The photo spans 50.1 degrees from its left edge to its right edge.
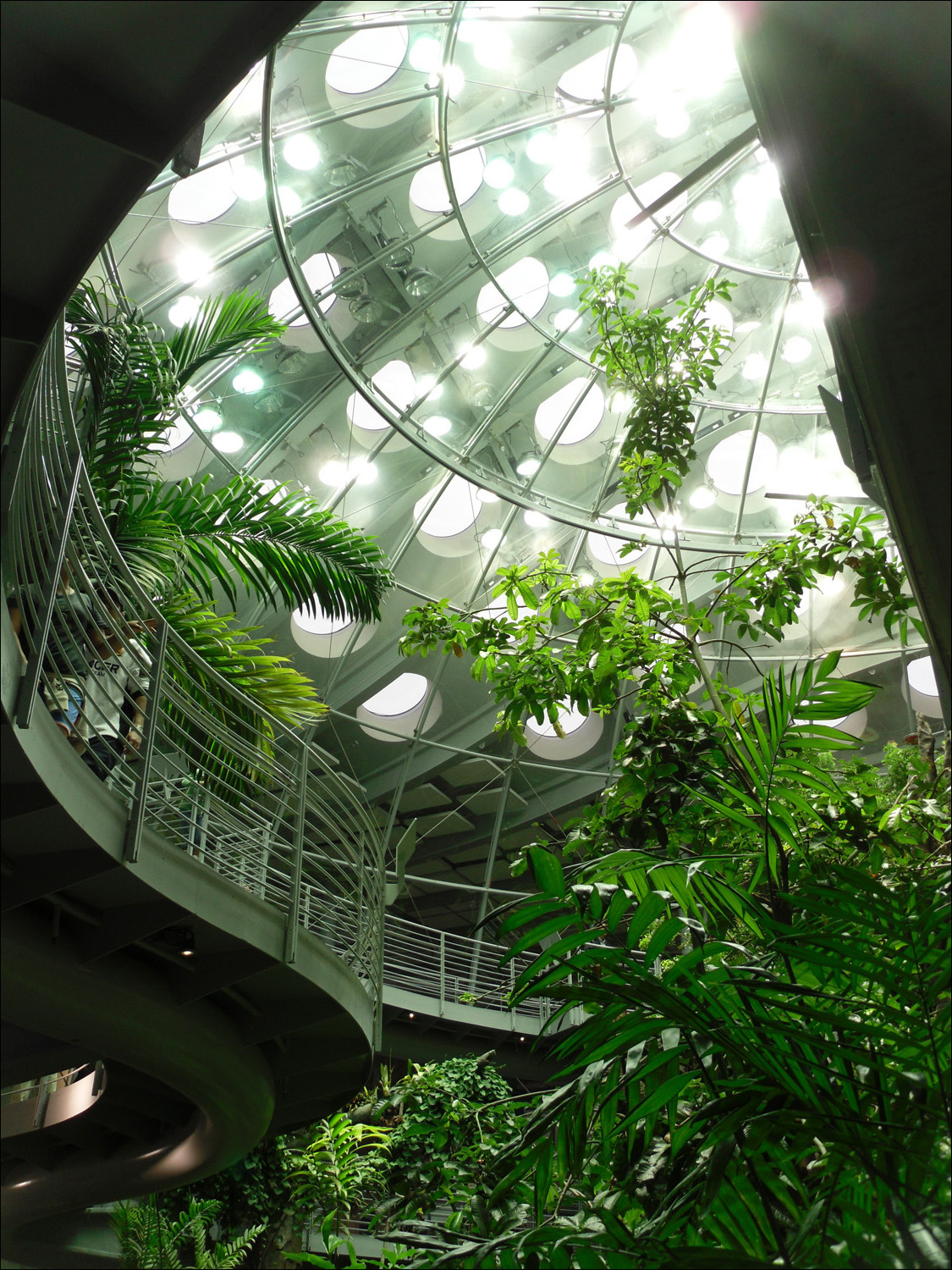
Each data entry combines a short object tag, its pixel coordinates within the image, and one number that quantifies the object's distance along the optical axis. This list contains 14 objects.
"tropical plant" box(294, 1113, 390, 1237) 9.84
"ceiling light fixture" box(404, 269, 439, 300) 12.96
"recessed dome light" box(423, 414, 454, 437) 14.16
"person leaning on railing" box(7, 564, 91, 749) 4.54
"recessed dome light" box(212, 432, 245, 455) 13.74
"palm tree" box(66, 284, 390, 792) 6.38
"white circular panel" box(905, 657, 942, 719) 20.16
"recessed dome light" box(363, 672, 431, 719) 19.16
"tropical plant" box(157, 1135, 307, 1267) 10.61
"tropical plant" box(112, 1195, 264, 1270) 8.89
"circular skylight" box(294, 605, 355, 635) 16.78
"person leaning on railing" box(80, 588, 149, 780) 5.04
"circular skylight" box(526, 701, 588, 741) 19.36
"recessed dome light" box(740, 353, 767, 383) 14.60
